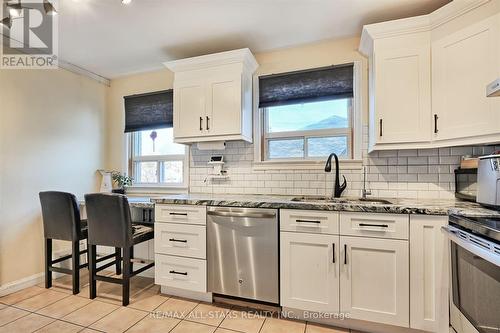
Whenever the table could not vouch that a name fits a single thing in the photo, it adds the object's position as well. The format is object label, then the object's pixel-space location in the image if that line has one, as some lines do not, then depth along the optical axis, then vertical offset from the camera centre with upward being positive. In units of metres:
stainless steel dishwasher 1.96 -0.70
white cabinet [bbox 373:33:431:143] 1.92 +0.60
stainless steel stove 1.15 -0.56
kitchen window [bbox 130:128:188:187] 3.17 +0.10
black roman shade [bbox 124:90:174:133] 3.11 +0.73
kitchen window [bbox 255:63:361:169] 2.42 +0.52
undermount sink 2.18 -0.30
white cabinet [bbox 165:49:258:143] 2.45 +0.72
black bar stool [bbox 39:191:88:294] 2.35 -0.53
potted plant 3.21 -0.17
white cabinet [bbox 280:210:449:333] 1.62 -0.72
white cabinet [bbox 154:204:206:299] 2.16 -0.73
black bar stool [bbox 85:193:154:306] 2.15 -0.55
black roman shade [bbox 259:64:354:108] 2.41 +0.82
